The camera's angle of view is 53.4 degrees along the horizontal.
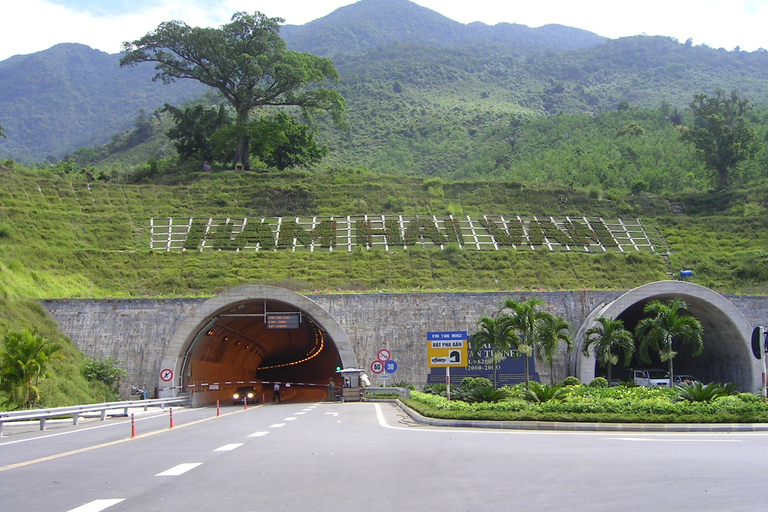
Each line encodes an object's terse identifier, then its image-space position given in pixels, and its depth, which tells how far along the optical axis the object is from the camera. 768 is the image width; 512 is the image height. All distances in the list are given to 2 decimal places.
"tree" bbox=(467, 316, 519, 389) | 33.22
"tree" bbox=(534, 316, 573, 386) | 33.22
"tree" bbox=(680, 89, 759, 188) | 66.88
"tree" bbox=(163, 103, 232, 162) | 73.75
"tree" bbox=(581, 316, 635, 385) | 35.34
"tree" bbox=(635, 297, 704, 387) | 33.66
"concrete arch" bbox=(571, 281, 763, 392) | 36.50
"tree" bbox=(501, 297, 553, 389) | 32.81
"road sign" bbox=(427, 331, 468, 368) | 28.36
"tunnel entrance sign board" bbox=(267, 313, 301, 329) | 37.78
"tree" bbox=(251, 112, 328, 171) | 68.69
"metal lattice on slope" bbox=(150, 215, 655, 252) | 53.66
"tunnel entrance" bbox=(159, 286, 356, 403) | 36.44
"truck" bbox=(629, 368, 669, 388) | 39.44
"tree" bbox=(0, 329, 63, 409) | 26.39
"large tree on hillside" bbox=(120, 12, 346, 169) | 68.69
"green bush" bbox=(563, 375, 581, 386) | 34.88
